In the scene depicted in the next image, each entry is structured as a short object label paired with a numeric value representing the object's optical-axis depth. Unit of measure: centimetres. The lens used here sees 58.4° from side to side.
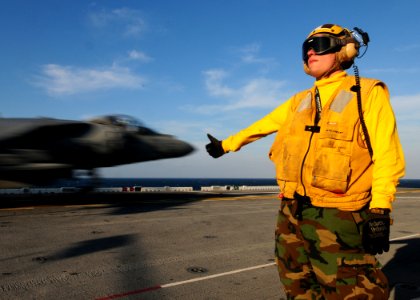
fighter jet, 1271
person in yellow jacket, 248
